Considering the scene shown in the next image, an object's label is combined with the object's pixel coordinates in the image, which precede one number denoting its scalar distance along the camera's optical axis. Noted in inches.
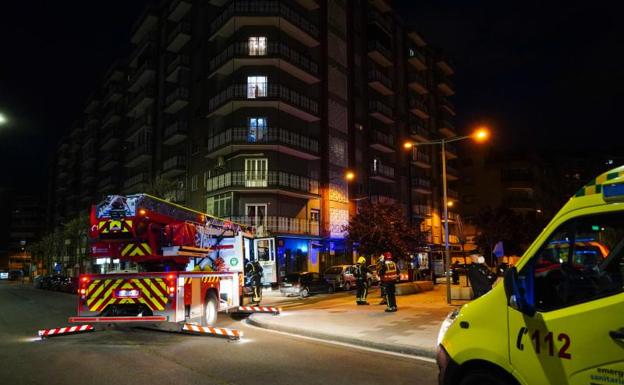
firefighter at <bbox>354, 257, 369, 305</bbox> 744.3
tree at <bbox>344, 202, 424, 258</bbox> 1259.2
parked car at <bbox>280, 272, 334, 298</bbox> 1052.1
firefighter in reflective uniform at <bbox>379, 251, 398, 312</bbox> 606.2
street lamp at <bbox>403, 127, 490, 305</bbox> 750.4
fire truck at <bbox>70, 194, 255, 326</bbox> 430.3
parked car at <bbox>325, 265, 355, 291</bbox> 1147.9
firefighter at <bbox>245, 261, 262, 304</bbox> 709.3
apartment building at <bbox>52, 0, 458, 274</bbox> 1459.2
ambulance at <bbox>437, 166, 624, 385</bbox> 130.6
